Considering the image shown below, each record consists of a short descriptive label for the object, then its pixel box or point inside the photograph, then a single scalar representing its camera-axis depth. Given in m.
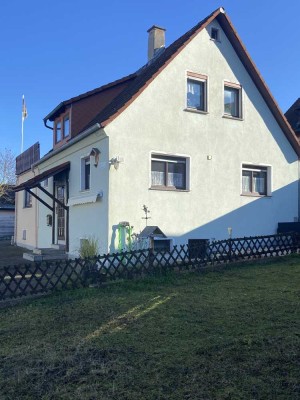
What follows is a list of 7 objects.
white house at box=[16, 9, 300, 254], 12.80
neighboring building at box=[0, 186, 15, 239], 32.69
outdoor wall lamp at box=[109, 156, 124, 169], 12.36
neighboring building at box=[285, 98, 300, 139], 22.95
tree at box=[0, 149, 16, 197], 46.28
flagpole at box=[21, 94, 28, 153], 34.10
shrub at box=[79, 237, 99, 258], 11.59
